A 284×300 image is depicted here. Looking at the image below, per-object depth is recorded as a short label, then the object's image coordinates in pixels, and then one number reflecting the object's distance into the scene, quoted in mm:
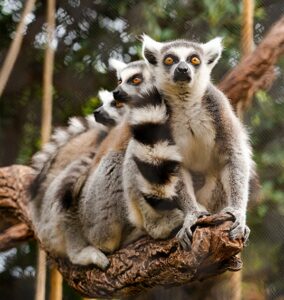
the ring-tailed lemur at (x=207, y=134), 3078
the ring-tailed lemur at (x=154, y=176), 3025
